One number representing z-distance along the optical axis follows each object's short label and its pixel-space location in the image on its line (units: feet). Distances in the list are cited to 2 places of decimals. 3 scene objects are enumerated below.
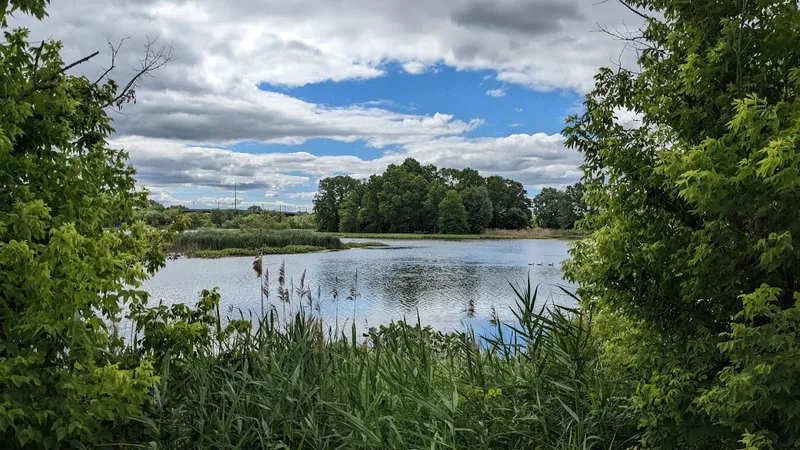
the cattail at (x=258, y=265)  15.24
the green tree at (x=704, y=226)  7.85
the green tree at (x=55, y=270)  8.00
